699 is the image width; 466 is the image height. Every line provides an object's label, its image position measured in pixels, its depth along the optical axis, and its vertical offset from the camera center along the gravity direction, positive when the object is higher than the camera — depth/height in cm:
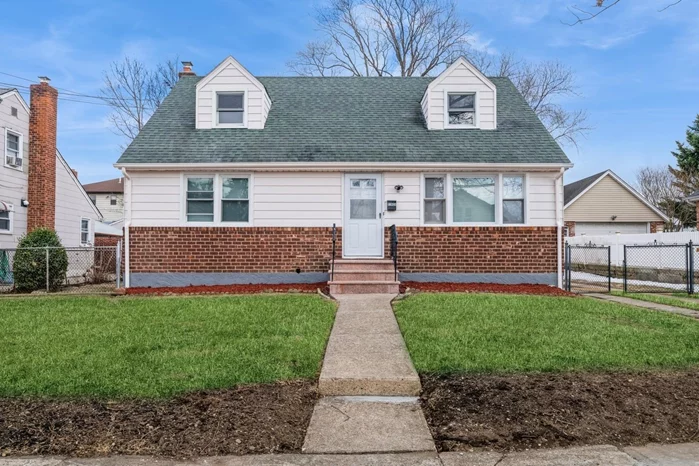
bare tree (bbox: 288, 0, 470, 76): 2417 +1100
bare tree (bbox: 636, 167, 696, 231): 3503 +406
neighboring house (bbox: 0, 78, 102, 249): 1472 +252
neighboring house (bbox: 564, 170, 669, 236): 2573 +189
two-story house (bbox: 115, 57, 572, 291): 1090 +77
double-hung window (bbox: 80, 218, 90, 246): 1891 +38
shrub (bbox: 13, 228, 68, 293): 1085 -62
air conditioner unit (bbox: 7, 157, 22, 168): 1489 +268
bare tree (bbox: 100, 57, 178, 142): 2370 +893
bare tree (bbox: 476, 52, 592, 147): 2408 +919
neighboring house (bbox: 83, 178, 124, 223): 3809 +356
